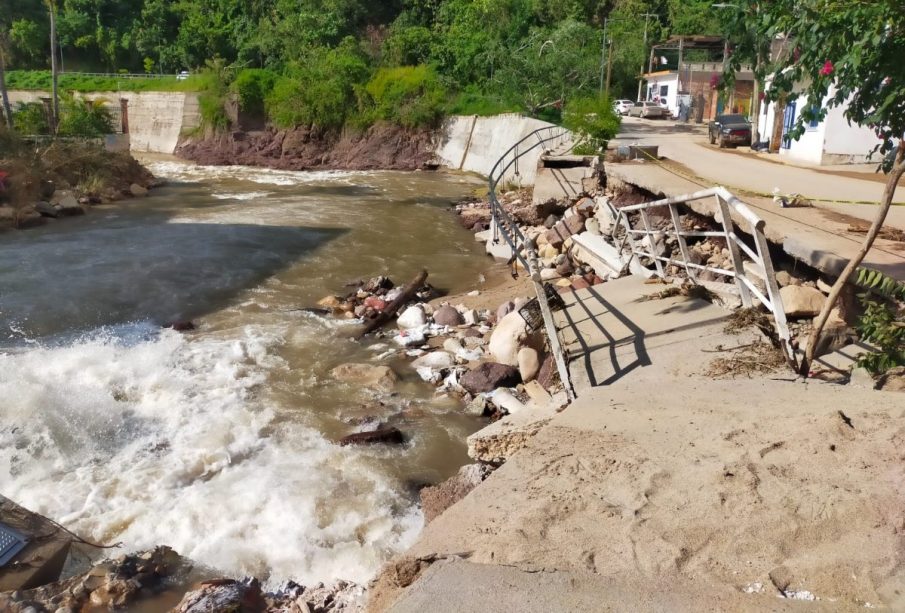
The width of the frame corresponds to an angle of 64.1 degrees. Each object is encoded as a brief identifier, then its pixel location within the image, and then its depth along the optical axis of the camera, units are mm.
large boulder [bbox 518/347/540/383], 7785
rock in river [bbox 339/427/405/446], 6797
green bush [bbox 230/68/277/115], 37656
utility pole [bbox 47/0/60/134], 29628
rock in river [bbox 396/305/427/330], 10148
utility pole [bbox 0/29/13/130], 25434
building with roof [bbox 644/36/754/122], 39988
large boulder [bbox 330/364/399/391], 8211
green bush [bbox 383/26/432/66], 37906
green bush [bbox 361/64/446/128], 33688
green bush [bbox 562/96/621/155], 17047
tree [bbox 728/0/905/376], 4922
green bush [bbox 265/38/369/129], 35594
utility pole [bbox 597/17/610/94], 38350
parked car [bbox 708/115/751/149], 26281
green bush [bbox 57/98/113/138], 28594
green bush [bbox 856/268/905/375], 4871
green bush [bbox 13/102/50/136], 27547
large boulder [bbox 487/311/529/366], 8180
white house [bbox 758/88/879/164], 18833
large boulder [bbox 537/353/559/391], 7180
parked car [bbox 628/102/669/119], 42281
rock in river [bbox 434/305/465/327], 10086
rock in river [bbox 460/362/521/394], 7777
